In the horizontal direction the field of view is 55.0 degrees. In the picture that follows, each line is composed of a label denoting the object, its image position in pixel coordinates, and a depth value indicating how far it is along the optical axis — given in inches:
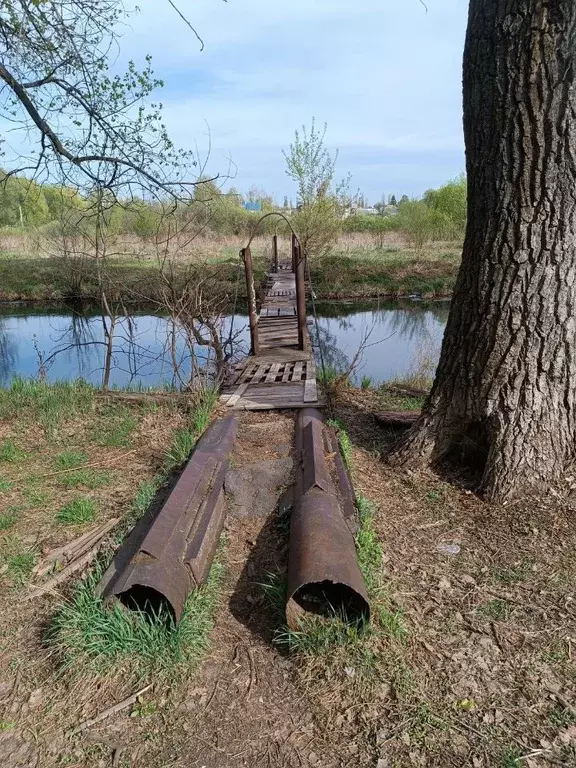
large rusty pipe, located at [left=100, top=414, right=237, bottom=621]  92.0
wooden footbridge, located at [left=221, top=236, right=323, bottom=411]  224.8
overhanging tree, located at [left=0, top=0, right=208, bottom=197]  230.4
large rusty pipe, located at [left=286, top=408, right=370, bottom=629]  88.6
